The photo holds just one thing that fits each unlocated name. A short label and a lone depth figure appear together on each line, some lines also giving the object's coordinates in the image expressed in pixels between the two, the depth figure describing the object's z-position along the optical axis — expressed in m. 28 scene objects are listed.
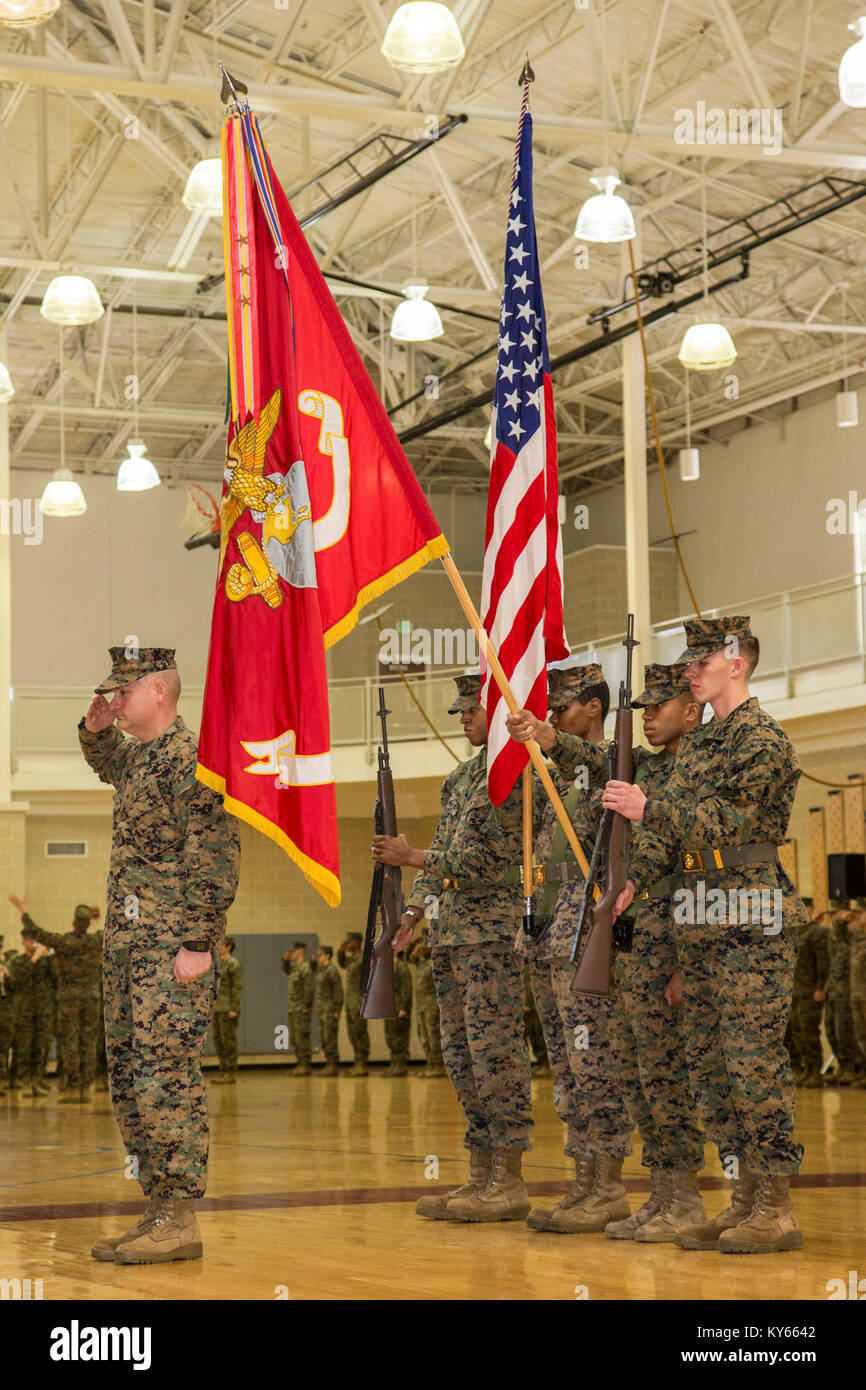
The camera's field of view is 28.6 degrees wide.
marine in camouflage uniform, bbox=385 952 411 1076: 16.78
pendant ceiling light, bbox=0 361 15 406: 13.59
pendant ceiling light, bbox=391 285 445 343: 12.84
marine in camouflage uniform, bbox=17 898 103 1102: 13.91
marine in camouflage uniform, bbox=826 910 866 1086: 13.65
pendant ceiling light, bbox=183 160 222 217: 10.27
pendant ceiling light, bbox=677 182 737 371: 12.97
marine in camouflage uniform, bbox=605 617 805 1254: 4.58
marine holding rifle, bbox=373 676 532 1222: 5.41
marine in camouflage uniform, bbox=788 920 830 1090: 13.65
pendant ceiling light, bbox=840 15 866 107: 8.76
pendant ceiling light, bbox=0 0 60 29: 7.93
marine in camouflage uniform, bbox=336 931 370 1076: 17.33
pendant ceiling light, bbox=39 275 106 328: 11.81
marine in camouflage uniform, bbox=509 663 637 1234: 5.06
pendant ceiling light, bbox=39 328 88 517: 15.56
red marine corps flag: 4.55
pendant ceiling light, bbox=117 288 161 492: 15.45
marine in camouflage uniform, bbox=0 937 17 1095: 14.95
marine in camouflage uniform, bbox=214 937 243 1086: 17.66
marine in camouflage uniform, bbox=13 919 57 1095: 14.94
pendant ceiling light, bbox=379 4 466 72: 8.55
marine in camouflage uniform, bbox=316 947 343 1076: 17.39
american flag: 5.23
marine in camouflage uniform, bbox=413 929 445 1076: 16.23
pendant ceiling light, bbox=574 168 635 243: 10.80
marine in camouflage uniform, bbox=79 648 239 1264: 4.52
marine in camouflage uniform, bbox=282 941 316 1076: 17.73
